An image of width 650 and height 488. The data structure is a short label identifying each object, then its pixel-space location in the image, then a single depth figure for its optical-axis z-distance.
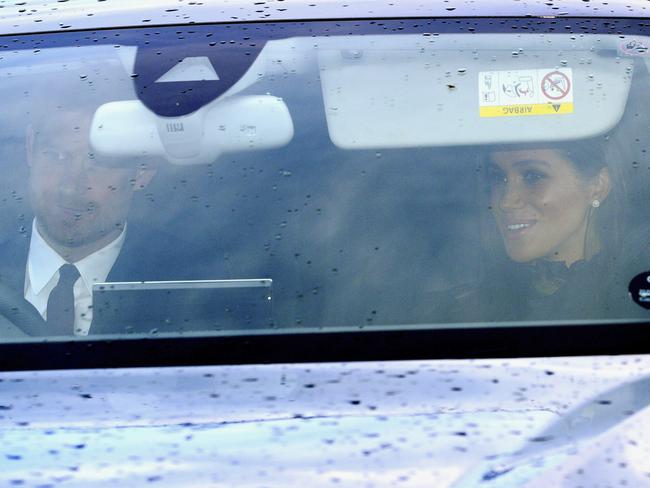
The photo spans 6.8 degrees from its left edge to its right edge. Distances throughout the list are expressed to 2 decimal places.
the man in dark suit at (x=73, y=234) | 6.68
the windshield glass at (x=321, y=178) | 6.65
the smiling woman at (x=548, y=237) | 6.65
